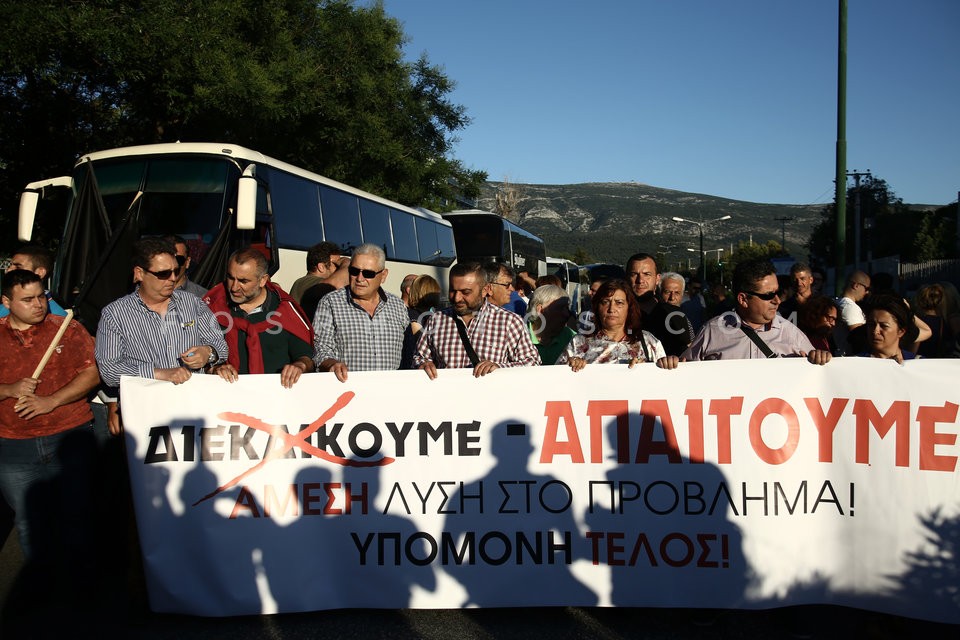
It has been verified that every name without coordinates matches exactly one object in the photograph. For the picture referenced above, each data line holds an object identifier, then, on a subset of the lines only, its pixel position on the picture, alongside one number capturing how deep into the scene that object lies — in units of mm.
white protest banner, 3914
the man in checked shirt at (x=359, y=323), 4910
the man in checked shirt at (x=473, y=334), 4578
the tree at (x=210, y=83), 13586
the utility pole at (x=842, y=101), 11398
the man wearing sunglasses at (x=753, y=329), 4445
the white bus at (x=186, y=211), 8133
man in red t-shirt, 4305
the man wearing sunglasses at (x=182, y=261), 5601
